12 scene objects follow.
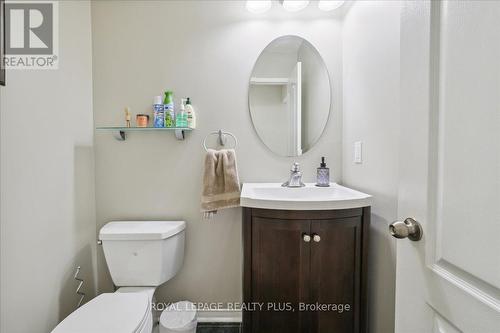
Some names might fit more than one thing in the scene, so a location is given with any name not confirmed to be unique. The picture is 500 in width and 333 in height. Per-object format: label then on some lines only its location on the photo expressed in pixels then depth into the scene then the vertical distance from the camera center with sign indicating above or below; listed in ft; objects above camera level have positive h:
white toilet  3.68 -1.77
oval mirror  4.90 +1.41
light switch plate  4.18 +0.17
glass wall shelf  4.47 +0.62
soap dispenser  4.68 -0.30
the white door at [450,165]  1.27 -0.02
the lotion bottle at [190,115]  4.63 +0.92
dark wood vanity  3.43 -1.63
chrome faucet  4.62 -0.32
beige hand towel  4.43 -0.51
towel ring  4.87 +0.50
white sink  3.34 -0.59
